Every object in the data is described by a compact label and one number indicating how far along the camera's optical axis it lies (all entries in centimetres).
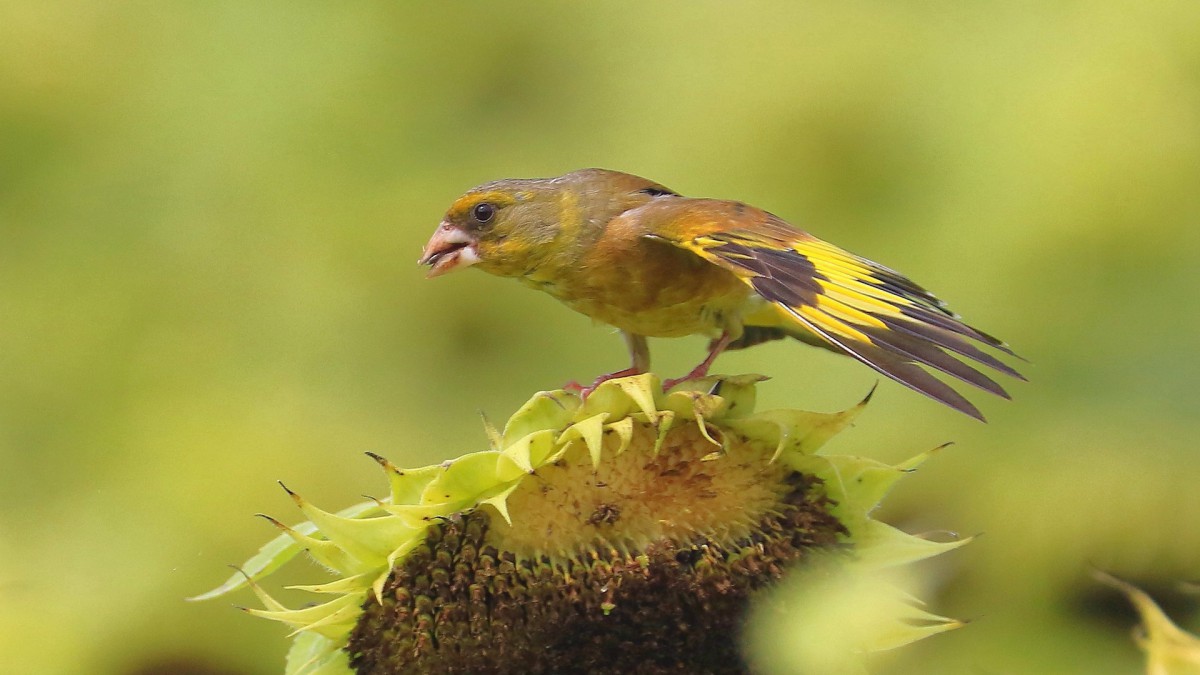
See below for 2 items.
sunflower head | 394
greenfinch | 397
